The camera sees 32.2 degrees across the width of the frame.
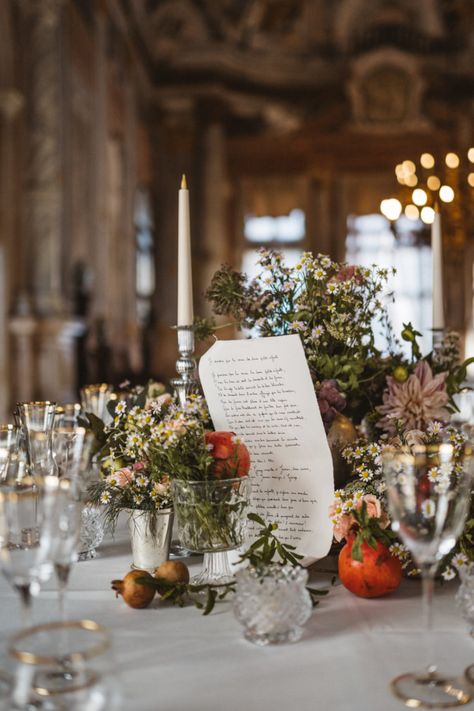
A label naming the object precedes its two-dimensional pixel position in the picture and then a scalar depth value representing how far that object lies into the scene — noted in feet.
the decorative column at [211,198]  43.78
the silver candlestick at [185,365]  5.58
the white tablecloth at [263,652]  3.46
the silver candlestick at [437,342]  6.66
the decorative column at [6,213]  22.13
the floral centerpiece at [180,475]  4.68
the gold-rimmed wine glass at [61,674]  3.04
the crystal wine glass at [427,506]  3.56
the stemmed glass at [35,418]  5.79
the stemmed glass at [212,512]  4.64
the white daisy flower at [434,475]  3.69
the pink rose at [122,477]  5.13
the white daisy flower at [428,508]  3.66
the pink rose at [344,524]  4.87
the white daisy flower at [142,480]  5.08
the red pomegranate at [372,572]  4.71
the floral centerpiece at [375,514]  4.77
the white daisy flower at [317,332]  5.64
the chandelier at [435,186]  21.81
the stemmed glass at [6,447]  5.29
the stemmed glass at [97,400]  7.50
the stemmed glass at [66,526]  3.56
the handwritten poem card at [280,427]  5.15
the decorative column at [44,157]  23.15
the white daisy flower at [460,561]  4.74
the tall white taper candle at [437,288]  6.73
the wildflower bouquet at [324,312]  5.68
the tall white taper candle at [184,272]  5.51
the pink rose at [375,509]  4.79
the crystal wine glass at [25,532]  3.50
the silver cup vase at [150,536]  5.24
